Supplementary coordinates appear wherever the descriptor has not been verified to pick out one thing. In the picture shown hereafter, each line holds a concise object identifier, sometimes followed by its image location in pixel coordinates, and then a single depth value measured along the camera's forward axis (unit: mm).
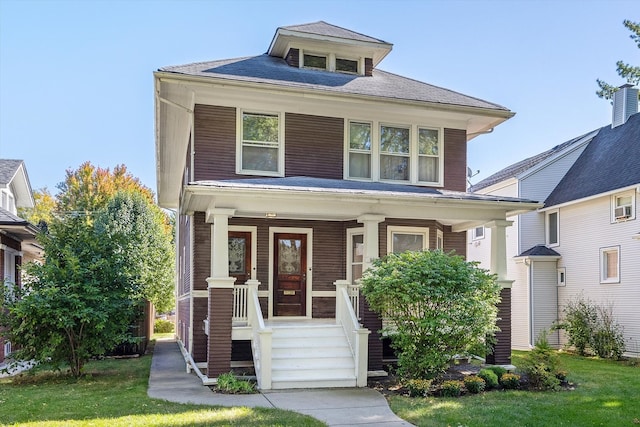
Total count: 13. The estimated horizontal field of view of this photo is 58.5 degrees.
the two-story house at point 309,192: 10367
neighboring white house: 16953
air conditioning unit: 17047
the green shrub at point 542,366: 9805
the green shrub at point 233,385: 9405
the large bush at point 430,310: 9711
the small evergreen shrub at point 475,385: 9516
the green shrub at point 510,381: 9852
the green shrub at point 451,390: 9266
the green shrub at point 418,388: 9203
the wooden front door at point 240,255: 12664
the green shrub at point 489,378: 9789
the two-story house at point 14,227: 13586
